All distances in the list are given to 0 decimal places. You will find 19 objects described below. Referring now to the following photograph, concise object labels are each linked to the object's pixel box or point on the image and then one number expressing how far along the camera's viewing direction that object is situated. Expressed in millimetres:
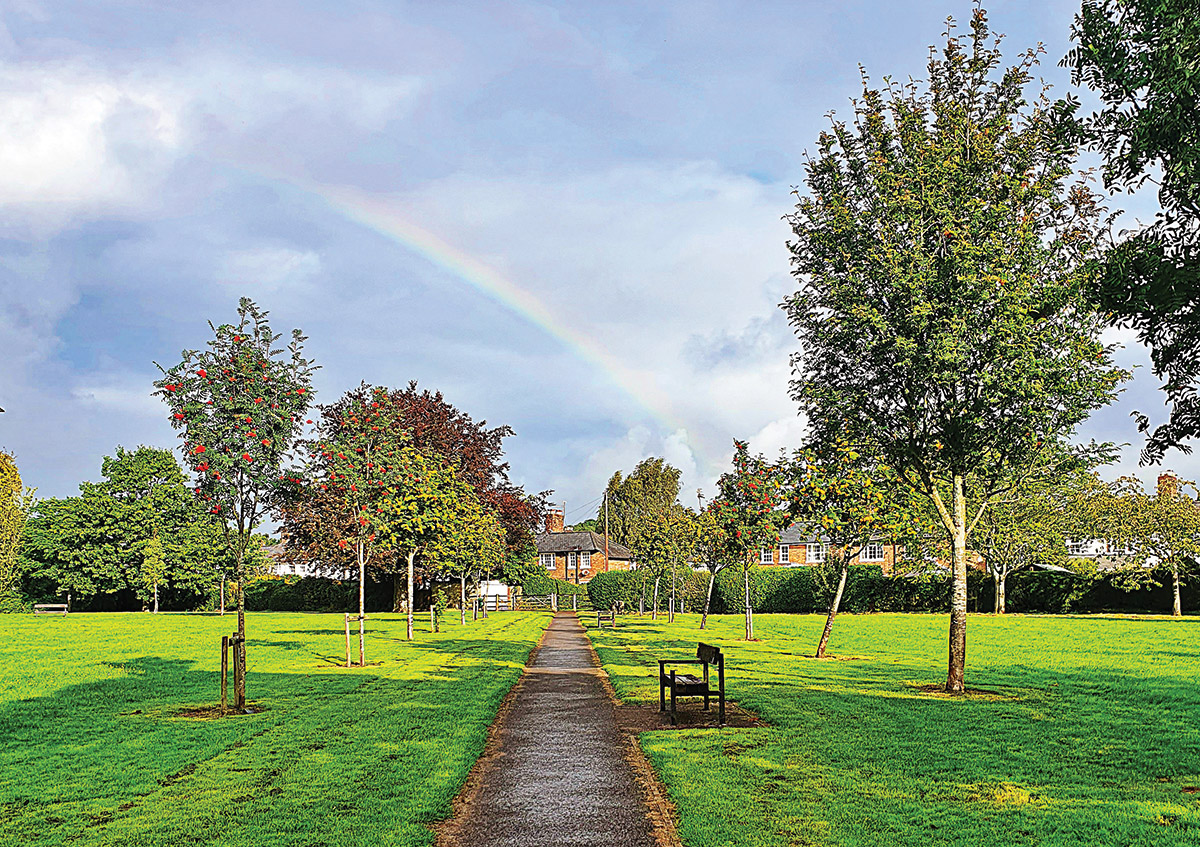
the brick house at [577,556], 97438
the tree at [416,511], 27172
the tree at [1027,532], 56375
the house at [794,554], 93269
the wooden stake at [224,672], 14438
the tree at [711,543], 33866
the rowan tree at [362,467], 21000
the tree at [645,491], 102438
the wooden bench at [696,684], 13426
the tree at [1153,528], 52062
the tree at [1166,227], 8570
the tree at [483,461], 53344
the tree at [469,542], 29172
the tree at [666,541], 47562
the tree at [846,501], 22812
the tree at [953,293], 16297
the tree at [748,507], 26516
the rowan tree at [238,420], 15906
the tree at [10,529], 57312
